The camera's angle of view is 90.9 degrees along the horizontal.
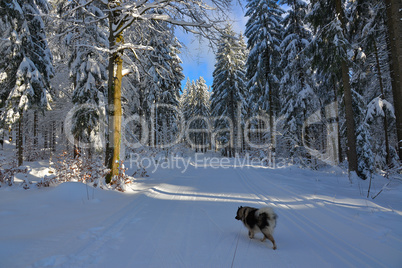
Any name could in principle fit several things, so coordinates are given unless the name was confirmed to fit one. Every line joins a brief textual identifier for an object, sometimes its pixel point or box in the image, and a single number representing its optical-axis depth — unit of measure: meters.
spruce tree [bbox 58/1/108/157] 12.20
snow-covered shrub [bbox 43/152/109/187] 7.58
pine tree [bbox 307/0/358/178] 9.58
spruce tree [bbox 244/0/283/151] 17.75
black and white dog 3.18
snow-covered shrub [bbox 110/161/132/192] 7.27
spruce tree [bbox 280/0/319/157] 15.48
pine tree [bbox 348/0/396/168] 10.57
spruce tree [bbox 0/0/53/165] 12.02
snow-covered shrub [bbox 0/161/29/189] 7.70
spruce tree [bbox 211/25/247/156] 28.05
